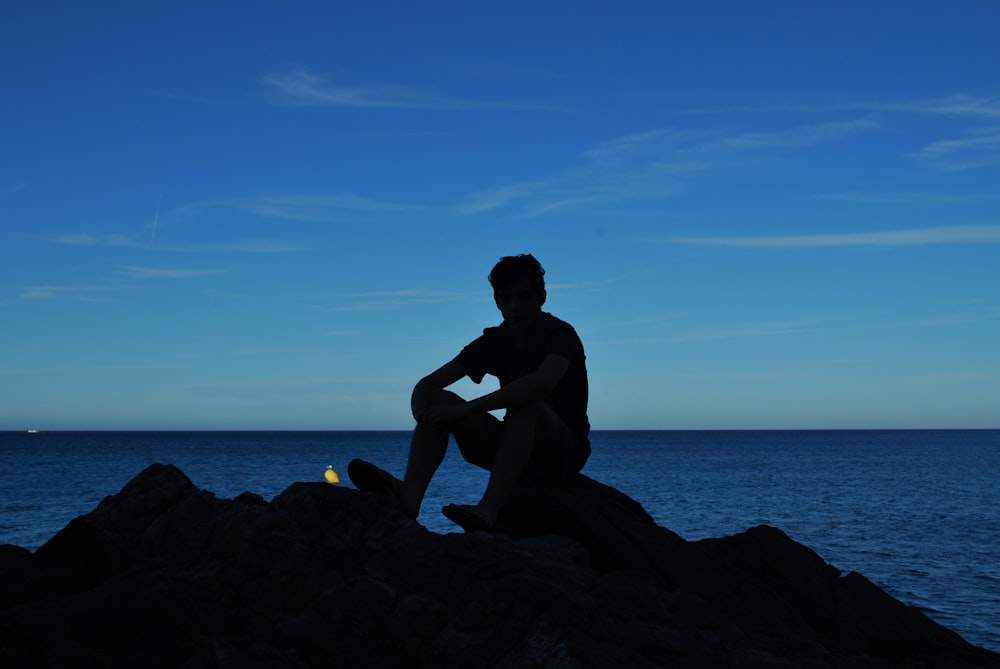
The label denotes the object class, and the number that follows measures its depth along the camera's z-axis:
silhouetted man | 7.02
